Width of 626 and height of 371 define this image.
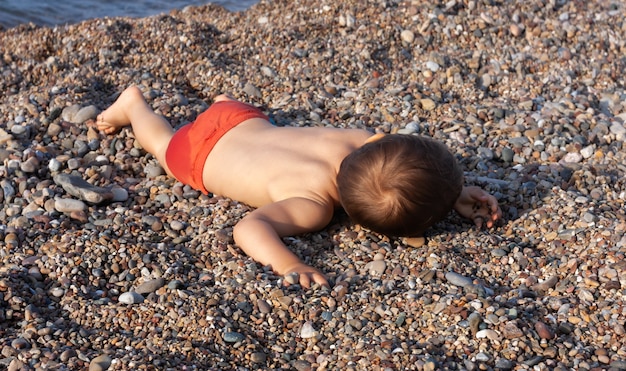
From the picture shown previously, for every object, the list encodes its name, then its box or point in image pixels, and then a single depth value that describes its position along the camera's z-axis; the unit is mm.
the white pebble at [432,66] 5719
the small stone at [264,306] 3393
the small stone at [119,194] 4362
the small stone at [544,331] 3145
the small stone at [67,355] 3014
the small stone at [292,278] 3562
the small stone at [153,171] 4711
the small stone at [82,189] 4254
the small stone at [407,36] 6113
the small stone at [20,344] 3070
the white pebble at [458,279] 3545
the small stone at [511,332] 3131
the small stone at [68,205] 4176
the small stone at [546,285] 3568
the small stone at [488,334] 3141
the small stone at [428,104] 5243
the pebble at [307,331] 3248
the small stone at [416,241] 3945
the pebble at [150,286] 3541
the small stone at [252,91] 5504
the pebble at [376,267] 3729
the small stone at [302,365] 3074
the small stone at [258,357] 3100
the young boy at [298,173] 3650
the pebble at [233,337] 3180
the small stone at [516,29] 6207
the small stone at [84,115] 5102
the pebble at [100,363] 2951
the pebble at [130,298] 3465
